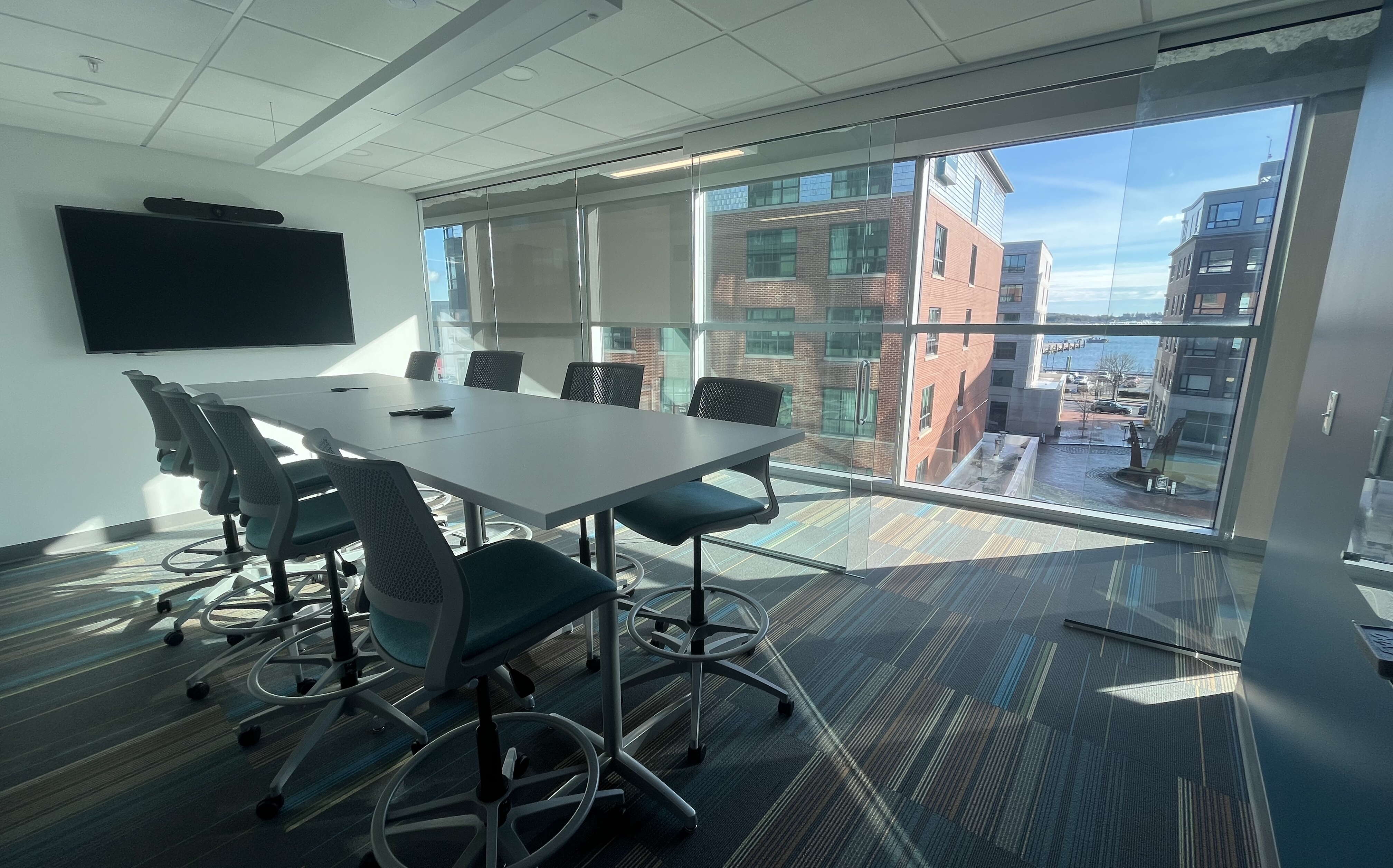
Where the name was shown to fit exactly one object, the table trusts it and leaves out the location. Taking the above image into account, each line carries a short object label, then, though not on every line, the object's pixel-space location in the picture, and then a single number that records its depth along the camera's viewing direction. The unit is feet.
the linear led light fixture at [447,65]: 6.50
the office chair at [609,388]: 9.57
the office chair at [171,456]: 9.25
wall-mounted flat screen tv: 12.79
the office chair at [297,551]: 5.97
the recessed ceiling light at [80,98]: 10.18
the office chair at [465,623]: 3.75
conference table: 4.39
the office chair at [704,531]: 6.33
